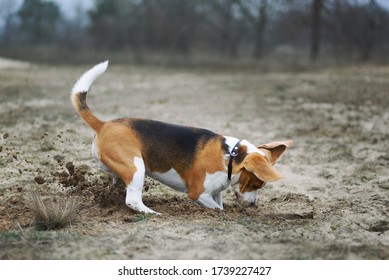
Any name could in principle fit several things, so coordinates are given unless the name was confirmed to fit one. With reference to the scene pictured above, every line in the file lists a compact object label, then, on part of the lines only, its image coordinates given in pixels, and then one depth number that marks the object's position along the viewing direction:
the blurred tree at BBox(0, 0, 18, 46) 44.34
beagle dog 6.31
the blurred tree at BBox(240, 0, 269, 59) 38.81
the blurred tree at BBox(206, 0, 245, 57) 41.56
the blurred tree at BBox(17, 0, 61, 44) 51.05
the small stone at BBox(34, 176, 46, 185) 7.28
